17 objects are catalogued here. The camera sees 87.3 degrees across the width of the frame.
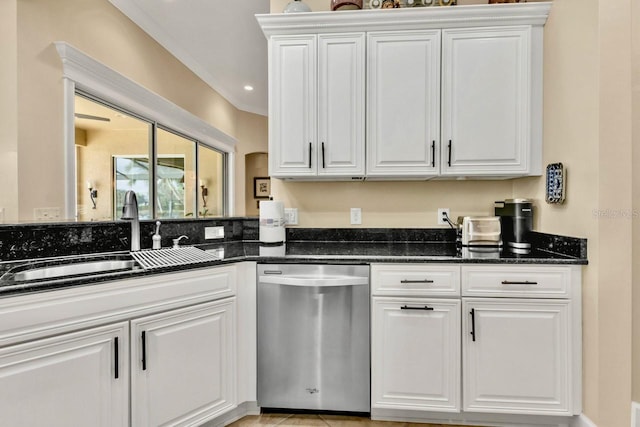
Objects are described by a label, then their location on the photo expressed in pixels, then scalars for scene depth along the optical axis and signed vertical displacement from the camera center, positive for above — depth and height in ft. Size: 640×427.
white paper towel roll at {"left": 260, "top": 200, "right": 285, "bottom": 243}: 7.27 -0.27
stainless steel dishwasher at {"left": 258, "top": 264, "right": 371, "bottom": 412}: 5.95 -2.31
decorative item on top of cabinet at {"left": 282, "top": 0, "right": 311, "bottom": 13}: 7.00 +4.23
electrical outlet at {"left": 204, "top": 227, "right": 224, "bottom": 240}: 7.61 -0.55
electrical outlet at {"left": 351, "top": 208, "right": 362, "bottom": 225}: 7.93 -0.18
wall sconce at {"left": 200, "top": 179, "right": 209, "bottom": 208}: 10.52 +0.53
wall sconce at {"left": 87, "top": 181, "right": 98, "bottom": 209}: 7.54 +0.35
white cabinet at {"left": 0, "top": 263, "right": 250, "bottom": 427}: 3.83 -1.95
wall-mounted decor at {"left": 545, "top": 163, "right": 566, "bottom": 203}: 6.05 +0.47
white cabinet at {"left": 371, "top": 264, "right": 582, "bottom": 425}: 5.63 -2.28
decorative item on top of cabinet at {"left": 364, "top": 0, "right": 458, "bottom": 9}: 7.06 +4.36
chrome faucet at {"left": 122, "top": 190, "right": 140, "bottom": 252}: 6.02 -0.12
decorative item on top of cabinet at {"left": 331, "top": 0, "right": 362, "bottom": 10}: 7.14 +4.36
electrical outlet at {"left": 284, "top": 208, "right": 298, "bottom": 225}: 7.99 -0.18
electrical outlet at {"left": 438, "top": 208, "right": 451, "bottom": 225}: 7.75 -0.15
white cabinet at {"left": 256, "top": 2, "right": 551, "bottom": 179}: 6.65 +2.37
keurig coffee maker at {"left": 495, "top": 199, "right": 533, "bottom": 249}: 6.72 -0.27
